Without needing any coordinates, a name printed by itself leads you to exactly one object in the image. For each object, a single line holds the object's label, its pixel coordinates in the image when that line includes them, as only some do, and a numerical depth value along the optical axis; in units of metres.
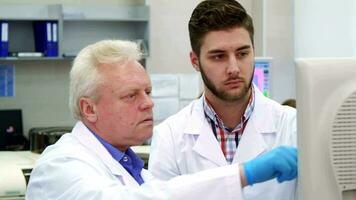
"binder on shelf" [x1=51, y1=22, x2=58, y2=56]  4.77
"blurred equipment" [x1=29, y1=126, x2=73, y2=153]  3.95
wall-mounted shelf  4.82
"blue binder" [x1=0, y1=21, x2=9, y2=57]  4.65
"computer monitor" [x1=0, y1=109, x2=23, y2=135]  4.86
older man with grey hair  1.25
